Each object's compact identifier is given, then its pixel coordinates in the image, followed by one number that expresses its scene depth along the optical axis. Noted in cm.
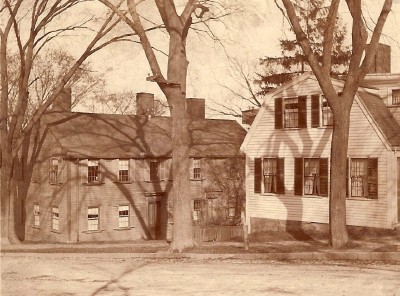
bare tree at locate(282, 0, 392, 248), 1505
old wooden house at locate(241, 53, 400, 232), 2131
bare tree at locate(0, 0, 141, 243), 2394
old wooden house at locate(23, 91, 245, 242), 3134
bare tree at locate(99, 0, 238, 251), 1542
